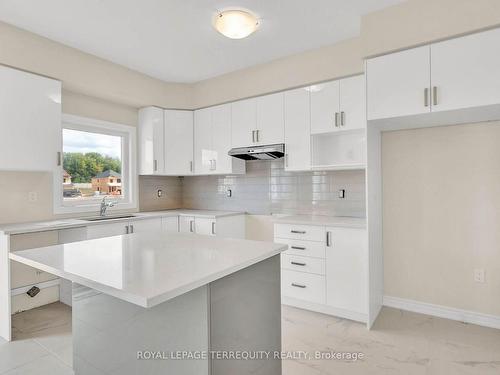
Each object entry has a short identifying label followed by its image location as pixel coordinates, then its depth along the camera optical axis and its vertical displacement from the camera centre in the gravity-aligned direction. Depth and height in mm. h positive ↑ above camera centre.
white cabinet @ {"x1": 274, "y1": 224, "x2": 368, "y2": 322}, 2746 -817
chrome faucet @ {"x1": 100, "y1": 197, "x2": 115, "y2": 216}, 3654 -215
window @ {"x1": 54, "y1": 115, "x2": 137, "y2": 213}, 3490 +297
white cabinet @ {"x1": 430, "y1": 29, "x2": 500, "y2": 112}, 2098 +841
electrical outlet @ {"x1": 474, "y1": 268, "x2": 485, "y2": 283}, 2651 -813
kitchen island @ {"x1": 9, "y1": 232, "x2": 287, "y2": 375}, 1227 -585
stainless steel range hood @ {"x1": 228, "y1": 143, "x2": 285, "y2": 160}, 3405 +416
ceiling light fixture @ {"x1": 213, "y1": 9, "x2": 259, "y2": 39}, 2396 +1357
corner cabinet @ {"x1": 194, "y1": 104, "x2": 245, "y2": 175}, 3900 +615
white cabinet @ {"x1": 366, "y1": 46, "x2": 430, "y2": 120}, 2334 +841
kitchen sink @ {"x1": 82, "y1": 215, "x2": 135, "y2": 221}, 3420 -352
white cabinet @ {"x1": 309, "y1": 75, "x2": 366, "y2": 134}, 2898 +828
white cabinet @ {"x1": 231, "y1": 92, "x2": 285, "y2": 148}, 3445 +807
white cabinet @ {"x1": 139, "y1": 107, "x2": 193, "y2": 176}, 4043 +644
